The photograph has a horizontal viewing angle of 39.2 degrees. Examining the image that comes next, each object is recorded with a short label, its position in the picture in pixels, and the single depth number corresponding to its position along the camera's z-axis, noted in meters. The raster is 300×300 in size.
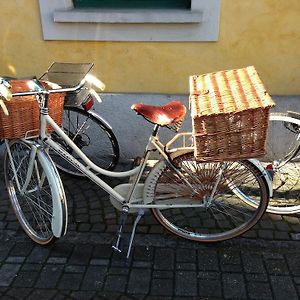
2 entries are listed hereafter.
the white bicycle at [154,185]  3.02
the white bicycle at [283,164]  3.70
